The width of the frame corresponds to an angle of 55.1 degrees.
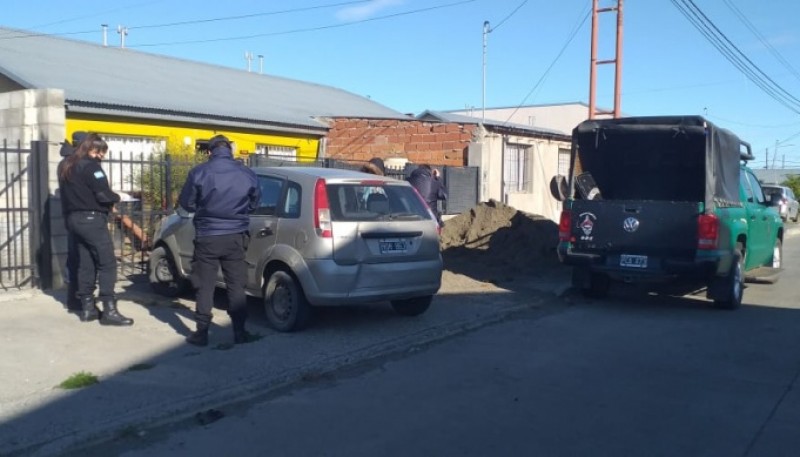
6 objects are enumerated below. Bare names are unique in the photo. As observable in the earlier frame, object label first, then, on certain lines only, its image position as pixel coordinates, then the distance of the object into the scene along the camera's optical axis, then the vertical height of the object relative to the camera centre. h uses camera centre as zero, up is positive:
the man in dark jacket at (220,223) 7.00 -0.33
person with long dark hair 7.55 -0.30
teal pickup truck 9.67 -0.18
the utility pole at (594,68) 20.27 +3.38
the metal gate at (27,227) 9.17 -0.53
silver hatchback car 7.46 -0.54
